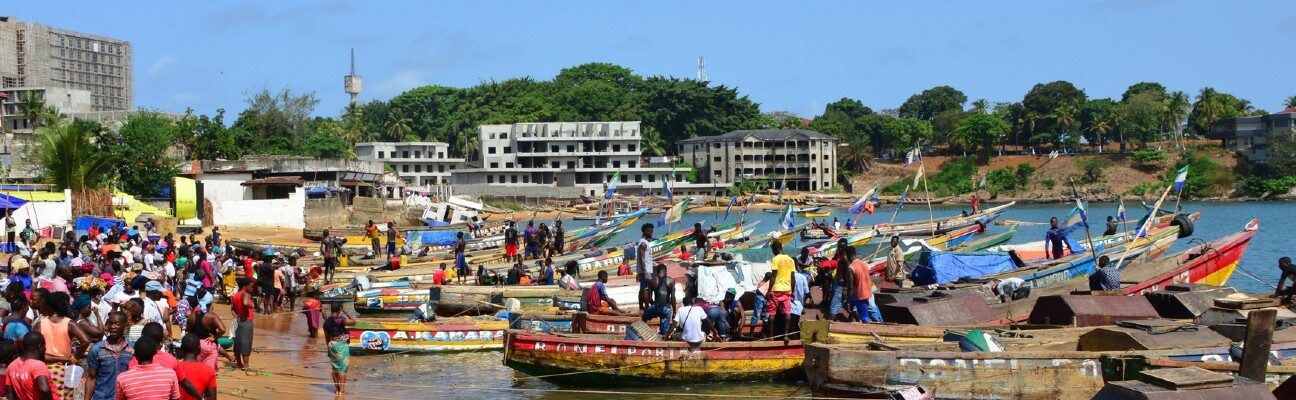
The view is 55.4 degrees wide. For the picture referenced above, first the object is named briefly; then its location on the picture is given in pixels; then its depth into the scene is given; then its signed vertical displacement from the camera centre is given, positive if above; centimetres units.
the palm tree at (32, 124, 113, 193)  4291 +57
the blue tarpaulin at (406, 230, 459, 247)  4447 -240
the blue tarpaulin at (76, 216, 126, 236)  3738 -150
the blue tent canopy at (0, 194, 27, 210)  3188 -73
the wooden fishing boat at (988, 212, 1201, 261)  3144 -235
